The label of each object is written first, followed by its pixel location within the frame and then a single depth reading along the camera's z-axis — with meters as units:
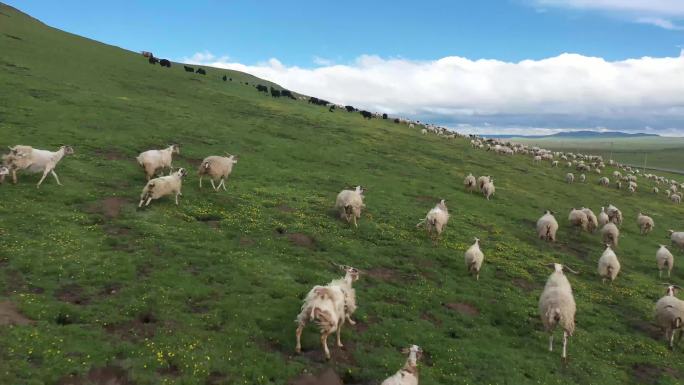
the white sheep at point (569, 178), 64.69
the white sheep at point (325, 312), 13.11
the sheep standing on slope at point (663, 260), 28.41
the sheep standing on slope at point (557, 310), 16.48
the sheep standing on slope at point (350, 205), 27.67
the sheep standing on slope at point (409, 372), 11.34
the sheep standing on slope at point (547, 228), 32.28
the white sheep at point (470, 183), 44.74
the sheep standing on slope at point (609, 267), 25.25
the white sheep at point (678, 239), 34.42
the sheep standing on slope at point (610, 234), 33.83
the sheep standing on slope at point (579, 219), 35.97
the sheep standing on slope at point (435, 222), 27.64
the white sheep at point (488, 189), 42.84
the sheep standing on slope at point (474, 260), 23.02
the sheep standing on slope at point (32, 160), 23.56
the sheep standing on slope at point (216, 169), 28.89
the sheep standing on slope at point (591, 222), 36.78
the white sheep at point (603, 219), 39.28
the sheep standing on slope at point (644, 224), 40.56
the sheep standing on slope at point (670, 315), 18.55
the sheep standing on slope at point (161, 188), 23.90
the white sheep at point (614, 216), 41.58
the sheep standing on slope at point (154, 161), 26.98
